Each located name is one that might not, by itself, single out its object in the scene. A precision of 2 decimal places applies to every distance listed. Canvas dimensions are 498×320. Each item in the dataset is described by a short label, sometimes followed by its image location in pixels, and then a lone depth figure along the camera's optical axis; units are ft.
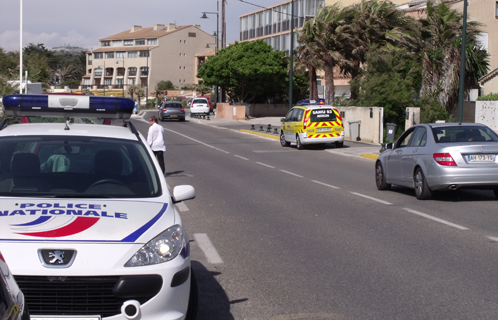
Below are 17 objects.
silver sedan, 38.22
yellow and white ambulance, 87.15
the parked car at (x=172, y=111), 172.24
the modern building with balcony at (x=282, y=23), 202.39
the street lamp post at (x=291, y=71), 123.80
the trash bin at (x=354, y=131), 99.35
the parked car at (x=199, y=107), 192.65
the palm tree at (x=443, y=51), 107.24
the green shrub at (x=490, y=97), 114.42
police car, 13.10
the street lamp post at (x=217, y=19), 186.80
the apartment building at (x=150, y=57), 365.40
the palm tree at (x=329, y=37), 134.31
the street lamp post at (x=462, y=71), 73.61
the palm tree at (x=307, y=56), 139.64
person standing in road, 54.70
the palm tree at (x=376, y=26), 128.36
